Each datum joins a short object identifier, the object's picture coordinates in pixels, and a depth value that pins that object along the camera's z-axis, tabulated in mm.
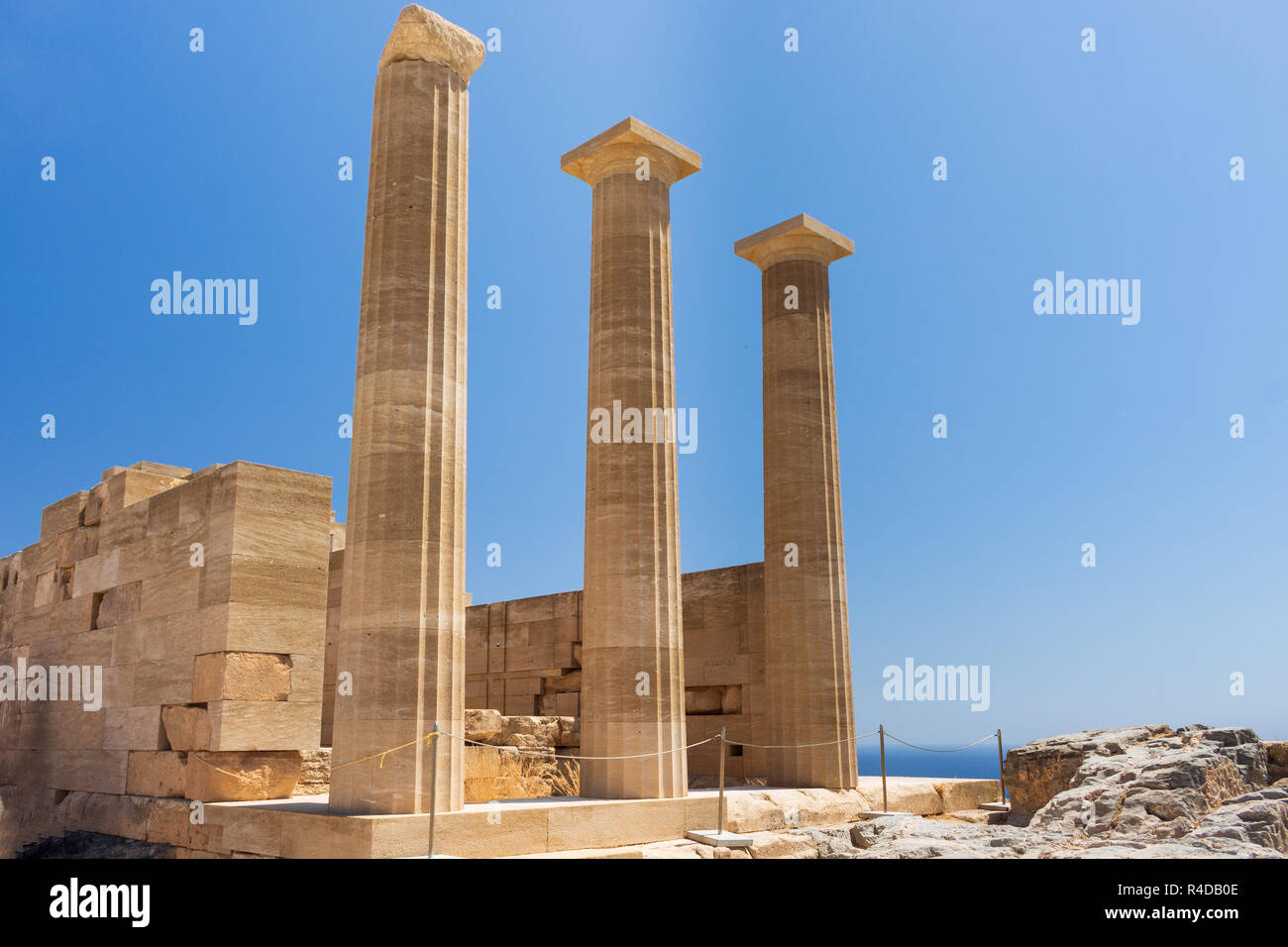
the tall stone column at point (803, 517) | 17375
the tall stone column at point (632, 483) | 14461
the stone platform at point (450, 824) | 10562
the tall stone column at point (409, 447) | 11391
